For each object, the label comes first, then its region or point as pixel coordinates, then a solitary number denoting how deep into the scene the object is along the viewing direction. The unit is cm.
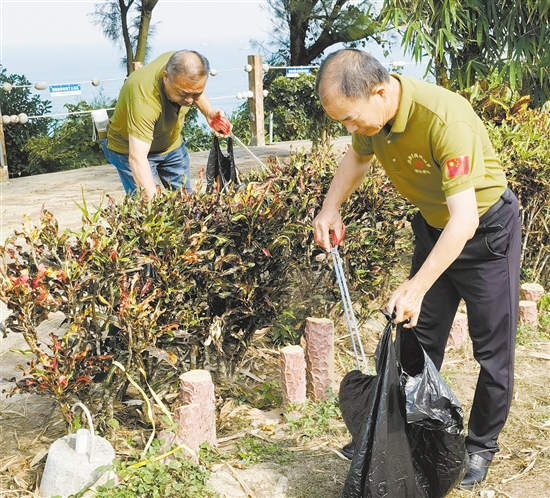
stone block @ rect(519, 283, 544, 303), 460
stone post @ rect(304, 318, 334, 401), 341
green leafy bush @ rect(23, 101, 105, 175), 1148
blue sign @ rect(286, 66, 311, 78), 1148
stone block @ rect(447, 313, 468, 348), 425
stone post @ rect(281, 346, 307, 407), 327
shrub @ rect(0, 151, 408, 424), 272
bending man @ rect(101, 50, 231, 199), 394
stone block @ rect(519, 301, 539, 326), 448
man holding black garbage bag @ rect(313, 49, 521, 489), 233
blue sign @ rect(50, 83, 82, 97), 891
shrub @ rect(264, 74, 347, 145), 1205
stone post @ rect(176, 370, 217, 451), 288
